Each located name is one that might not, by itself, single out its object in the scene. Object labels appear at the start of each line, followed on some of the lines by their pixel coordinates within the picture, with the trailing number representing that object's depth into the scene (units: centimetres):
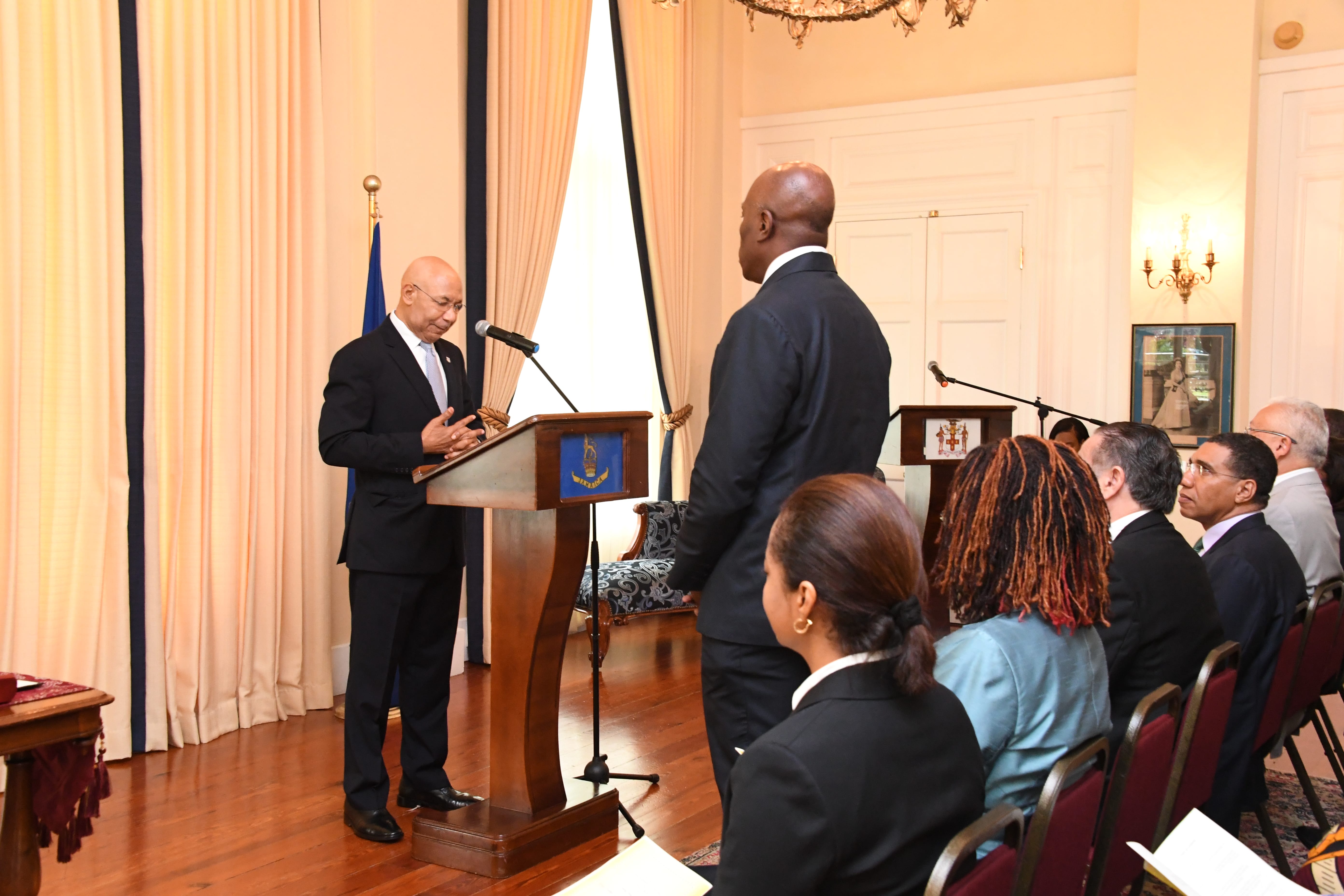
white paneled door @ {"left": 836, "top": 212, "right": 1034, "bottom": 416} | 816
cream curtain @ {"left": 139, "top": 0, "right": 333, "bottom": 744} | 458
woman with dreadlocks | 185
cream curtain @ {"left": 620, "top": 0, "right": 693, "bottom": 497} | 768
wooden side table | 251
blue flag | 511
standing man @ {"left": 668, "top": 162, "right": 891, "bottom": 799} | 246
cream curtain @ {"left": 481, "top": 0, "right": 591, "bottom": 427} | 633
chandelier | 583
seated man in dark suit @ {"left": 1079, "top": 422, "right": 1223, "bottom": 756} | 247
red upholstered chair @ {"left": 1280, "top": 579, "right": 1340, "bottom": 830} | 336
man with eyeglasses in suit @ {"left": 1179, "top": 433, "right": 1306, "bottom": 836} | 310
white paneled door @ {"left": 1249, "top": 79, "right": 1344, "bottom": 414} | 711
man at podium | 360
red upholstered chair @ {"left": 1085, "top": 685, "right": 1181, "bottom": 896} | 202
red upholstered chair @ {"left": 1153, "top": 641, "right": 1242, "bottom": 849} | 232
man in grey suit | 394
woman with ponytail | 136
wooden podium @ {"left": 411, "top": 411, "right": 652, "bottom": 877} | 326
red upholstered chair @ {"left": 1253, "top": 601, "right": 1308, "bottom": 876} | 313
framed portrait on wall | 729
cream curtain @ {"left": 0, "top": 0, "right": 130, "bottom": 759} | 401
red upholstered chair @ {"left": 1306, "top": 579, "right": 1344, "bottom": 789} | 375
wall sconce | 729
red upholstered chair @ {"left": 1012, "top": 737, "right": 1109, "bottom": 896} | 162
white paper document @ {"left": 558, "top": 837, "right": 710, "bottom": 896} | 165
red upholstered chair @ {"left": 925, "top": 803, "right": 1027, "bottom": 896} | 136
